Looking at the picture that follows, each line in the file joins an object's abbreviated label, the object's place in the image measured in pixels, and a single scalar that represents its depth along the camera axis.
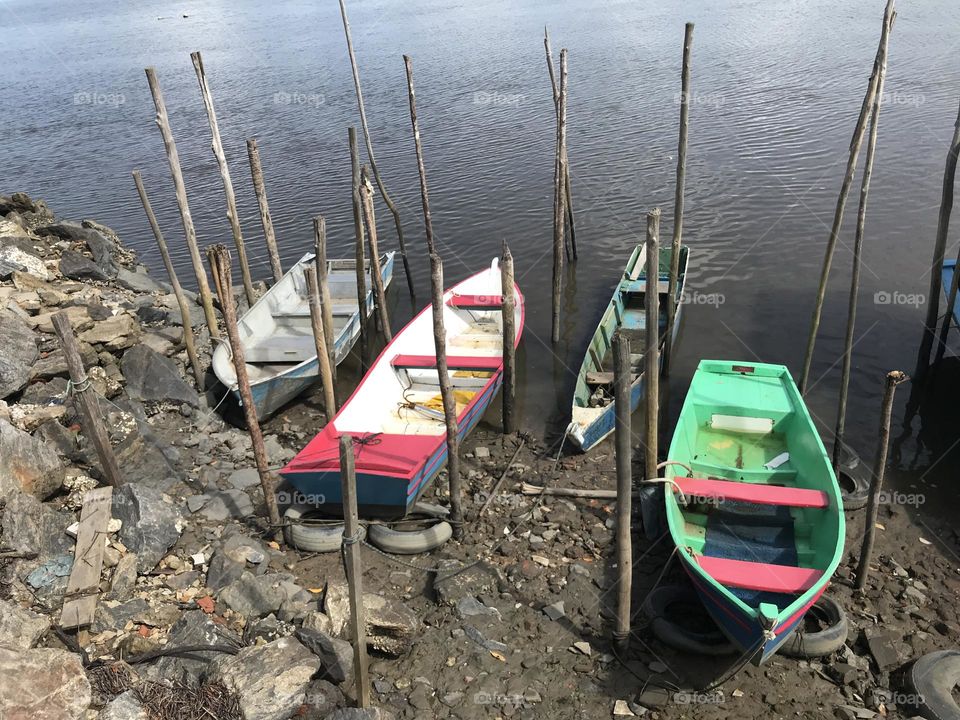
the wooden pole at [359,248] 14.47
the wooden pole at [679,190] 13.10
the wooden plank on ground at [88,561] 7.93
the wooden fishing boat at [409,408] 10.45
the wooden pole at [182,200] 12.05
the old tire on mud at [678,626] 8.59
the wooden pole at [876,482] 8.55
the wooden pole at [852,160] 10.52
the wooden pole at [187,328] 14.07
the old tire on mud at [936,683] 7.73
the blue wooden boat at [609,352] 12.56
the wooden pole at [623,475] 7.54
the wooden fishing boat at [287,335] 13.38
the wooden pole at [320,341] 11.06
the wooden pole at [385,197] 18.22
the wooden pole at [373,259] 14.16
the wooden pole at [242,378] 9.23
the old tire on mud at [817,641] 8.54
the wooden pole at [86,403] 9.30
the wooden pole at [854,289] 11.21
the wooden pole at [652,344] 10.41
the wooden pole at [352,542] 7.31
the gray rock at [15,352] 11.45
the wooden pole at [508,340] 12.24
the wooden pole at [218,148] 13.71
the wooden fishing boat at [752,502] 8.16
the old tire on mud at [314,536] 10.23
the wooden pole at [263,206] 14.32
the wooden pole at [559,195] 14.90
